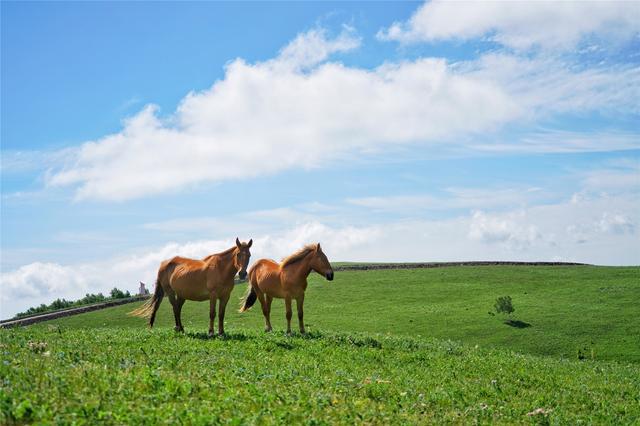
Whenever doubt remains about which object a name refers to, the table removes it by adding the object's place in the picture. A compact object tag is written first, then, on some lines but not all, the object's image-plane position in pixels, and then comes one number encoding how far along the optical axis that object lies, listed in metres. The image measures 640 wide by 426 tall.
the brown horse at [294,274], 26.16
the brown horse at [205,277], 23.77
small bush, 43.28
